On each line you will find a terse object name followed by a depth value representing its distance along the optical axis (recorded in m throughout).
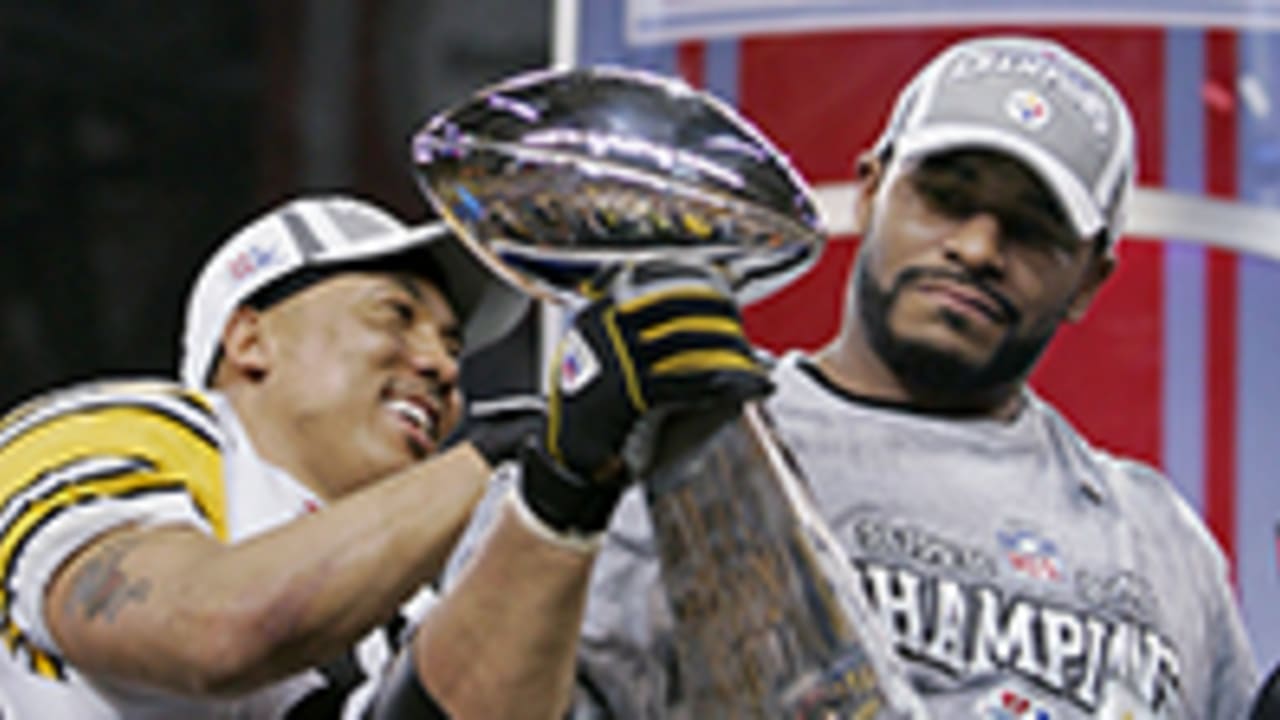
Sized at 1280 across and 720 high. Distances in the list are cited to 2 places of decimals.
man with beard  10.96
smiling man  10.73
